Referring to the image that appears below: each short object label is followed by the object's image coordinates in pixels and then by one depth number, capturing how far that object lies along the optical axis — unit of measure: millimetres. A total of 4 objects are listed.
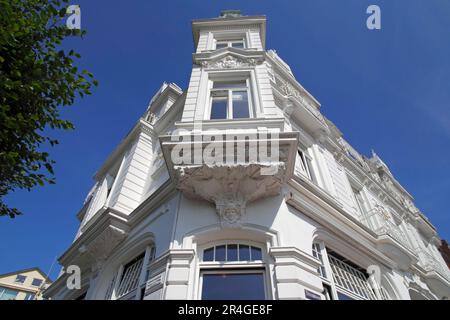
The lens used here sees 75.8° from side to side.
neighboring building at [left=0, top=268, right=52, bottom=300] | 54531
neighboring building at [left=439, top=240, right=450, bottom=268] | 27941
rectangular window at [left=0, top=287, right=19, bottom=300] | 53362
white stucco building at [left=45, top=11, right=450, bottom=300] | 6812
